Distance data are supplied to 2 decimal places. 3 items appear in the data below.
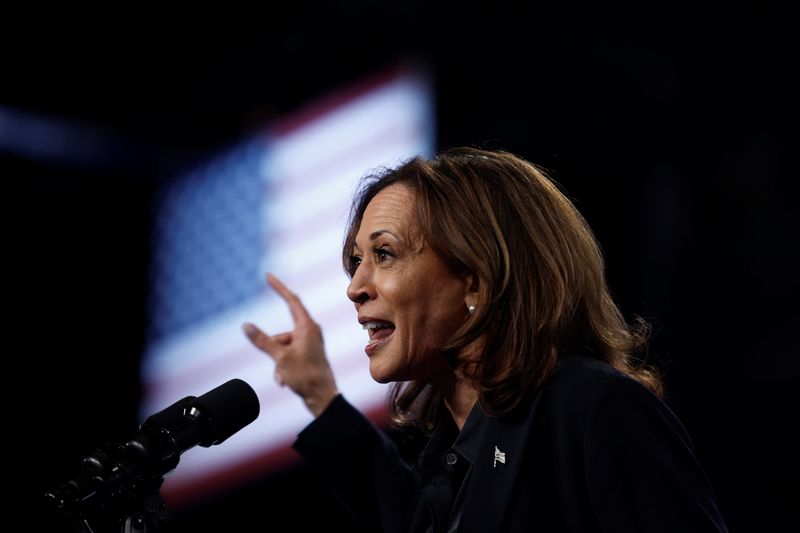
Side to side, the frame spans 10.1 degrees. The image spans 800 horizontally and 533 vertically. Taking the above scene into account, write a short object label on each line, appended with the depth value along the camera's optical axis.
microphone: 4.01
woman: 4.08
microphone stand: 4.01
